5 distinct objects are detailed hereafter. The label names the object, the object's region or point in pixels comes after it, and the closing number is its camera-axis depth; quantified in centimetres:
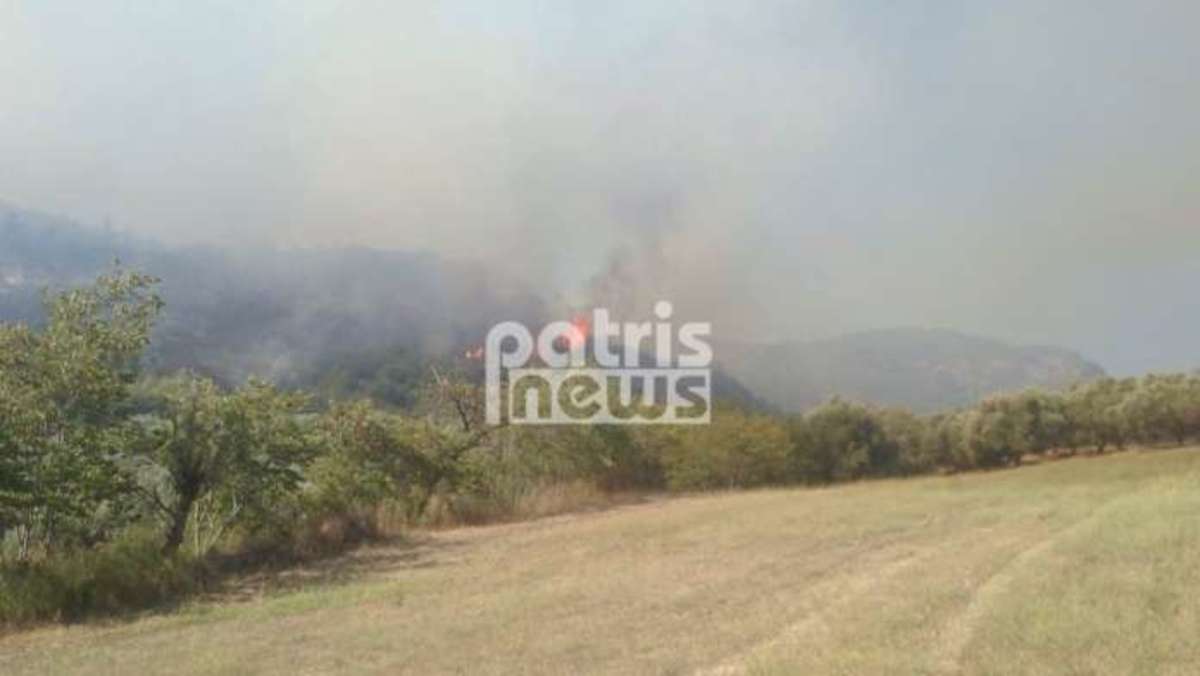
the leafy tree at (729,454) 3419
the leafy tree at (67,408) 1210
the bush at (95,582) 1129
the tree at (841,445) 4313
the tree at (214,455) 1395
